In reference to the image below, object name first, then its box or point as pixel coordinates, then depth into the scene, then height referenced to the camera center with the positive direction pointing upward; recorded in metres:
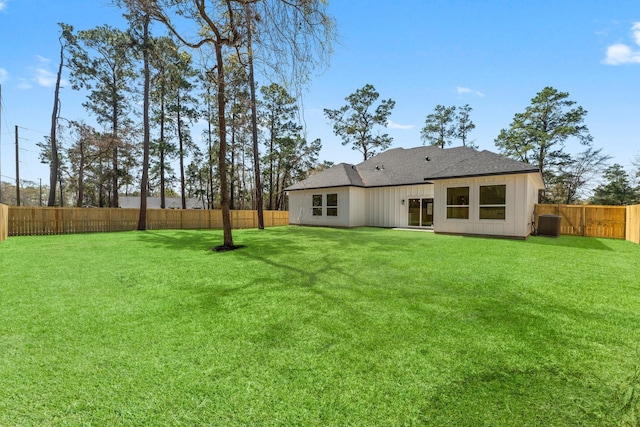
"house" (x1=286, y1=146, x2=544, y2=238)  9.17 +0.69
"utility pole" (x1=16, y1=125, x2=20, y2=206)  23.00 +3.06
